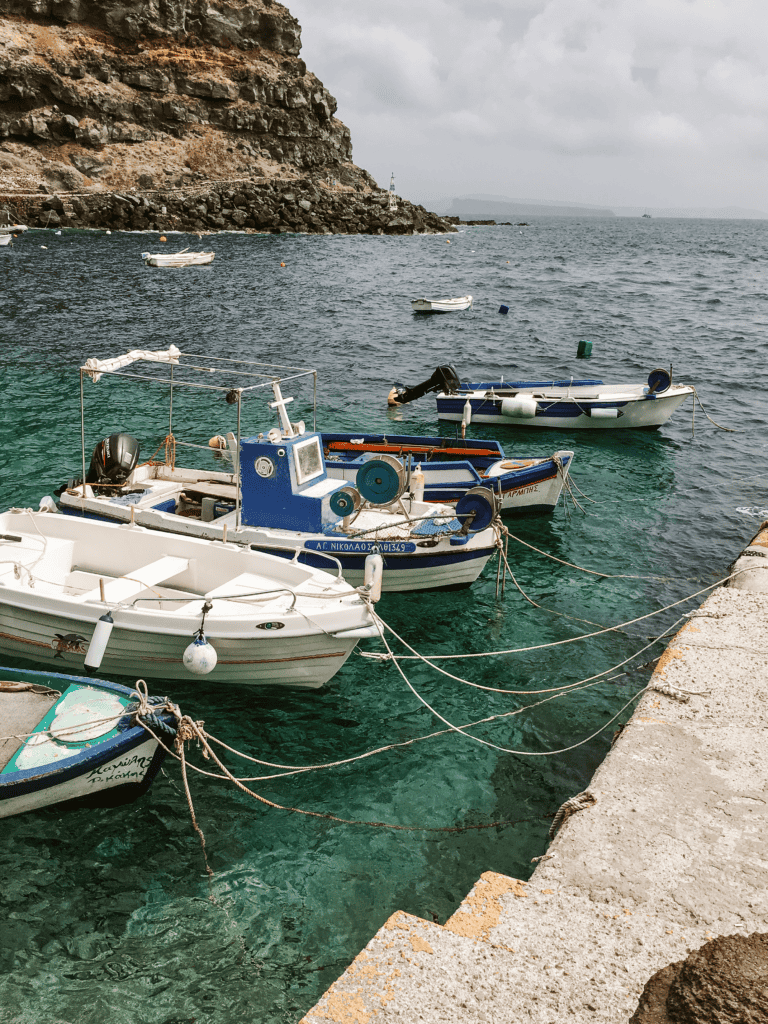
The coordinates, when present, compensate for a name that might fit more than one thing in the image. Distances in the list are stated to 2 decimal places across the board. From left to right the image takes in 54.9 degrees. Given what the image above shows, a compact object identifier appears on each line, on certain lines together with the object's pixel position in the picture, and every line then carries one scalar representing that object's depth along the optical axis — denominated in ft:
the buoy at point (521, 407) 77.15
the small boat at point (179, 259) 202.08
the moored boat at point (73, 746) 24.44
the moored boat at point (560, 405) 78.07
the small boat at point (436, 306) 154.10
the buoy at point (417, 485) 47.86
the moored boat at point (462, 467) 51.31
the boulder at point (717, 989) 11.02
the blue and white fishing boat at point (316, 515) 41.24
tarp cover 41.37
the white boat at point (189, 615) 31.37
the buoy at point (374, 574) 32.65
